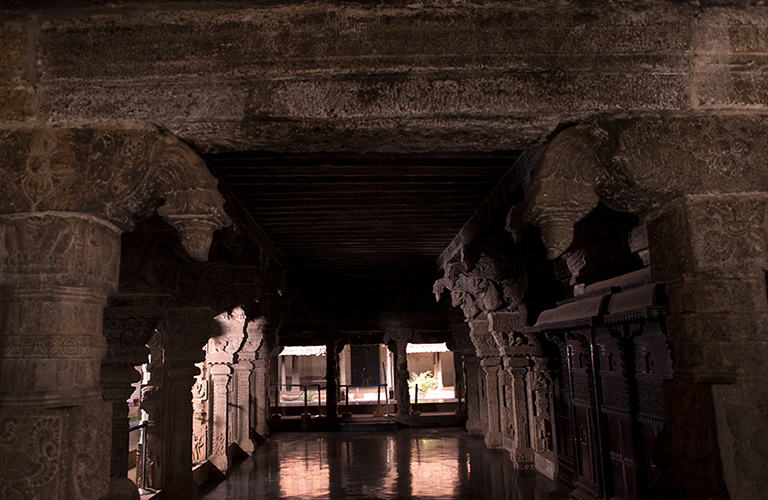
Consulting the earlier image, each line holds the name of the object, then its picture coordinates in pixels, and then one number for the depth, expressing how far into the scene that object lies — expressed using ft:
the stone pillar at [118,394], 14.82
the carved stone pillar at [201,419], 23.06
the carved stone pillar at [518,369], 22.94
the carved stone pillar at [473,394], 34.14
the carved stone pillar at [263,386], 30.42
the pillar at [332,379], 38.19
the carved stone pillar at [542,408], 21.02
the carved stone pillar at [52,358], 6.81
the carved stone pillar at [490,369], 26.61
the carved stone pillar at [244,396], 27.94
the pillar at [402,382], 38.40
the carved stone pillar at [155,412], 18.35
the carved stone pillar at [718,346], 7.04
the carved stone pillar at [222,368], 24.21
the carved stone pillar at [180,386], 18.56
